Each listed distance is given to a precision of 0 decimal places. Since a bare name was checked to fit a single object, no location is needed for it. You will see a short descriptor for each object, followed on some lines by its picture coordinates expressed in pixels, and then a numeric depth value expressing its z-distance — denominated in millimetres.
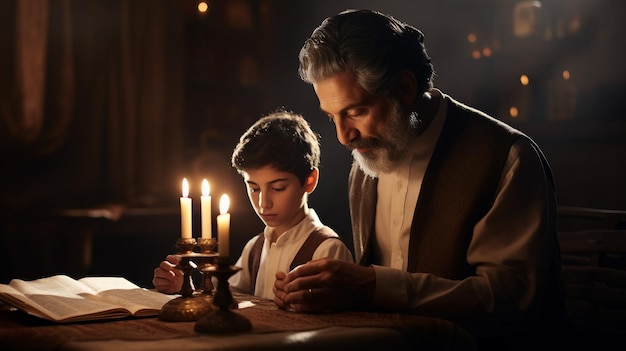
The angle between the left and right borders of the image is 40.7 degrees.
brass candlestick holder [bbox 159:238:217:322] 2279
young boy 3066
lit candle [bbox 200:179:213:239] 2256
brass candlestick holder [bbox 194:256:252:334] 2068
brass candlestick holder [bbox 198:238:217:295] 2275
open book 2297
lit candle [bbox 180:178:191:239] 2287
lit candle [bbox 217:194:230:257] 2062
